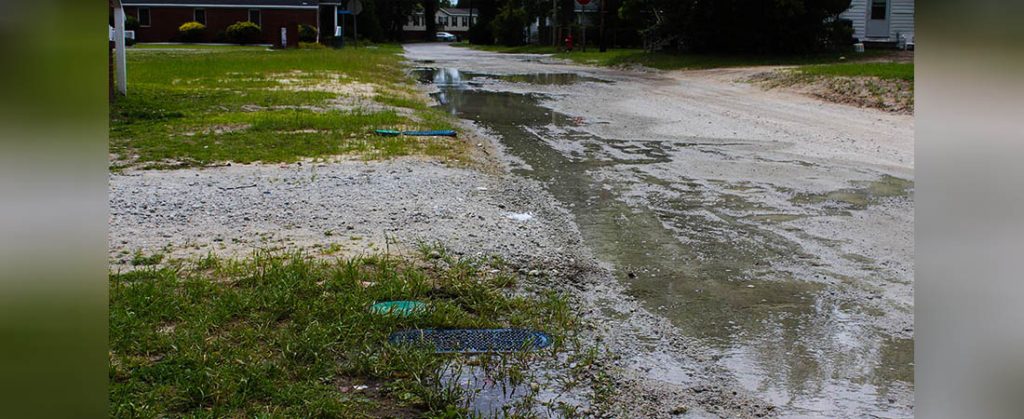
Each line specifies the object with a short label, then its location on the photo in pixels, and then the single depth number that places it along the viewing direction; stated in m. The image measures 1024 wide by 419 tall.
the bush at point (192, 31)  54.72
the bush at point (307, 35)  56.56
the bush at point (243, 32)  54.59
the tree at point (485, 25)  76.54
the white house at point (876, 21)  36.28
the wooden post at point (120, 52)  14.20
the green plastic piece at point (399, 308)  4.27
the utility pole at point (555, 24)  54.82
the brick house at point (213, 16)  56.16
